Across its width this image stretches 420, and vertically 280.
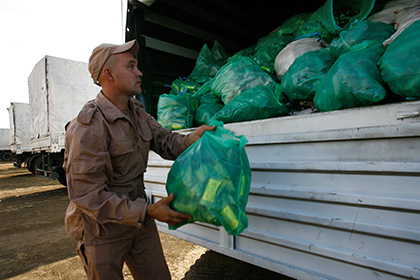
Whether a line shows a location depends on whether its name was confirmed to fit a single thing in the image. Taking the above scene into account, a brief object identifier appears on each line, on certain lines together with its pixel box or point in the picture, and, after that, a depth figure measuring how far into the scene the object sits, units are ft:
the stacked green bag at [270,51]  7.31
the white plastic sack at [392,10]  5.11
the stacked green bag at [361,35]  4.75
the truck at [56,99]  19.21
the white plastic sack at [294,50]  5.98
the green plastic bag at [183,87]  8.22
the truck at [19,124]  38.41
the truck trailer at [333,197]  3.12
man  3.39
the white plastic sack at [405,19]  4.10
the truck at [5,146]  58.70
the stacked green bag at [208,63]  8.63
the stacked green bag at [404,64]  3.29
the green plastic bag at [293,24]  7.91
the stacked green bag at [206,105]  6.61
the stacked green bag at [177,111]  6.82
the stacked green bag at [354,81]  3.67
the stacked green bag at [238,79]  5.91
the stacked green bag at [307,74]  4.89
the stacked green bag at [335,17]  6.00
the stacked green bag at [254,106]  5.15
